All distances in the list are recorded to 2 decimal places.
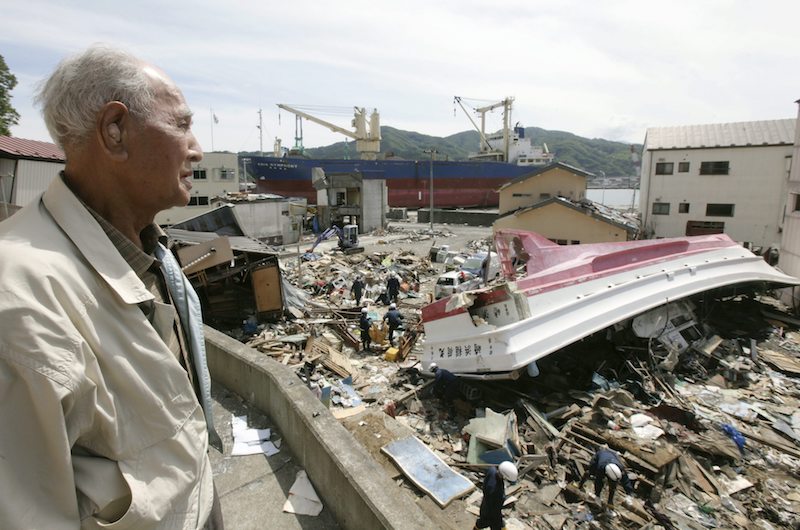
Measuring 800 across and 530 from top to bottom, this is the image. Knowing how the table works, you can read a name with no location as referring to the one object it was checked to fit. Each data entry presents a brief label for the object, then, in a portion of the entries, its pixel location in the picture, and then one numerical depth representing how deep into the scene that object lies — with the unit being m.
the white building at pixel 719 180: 20.42
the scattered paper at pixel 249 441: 3.54
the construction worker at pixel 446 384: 6.88
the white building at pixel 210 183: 24.97
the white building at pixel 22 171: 9.02
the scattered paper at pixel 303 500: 2.96
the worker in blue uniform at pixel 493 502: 3.99
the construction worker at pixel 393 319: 10.03
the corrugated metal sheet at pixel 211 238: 10.35
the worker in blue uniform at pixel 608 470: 4.67
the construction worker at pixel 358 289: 13.39
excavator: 21.52
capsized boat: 6.43
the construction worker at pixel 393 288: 13.47
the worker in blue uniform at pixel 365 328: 9.78
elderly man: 0.75
